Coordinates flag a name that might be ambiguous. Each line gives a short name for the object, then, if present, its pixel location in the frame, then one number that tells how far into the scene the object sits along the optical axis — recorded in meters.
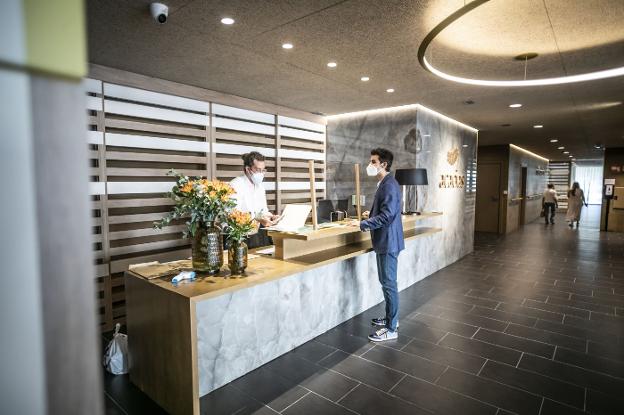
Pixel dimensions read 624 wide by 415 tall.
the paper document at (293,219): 3.38
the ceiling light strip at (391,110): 6.01
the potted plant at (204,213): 2.63
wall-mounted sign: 7.08
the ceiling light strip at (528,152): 12.01
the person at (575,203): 12.74
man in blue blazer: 3.54
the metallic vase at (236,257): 2.77
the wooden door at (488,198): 11.59
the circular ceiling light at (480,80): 2.23
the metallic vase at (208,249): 2.70
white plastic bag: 3.00
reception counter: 2.40
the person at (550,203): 14.07
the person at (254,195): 3.98
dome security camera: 2.53
